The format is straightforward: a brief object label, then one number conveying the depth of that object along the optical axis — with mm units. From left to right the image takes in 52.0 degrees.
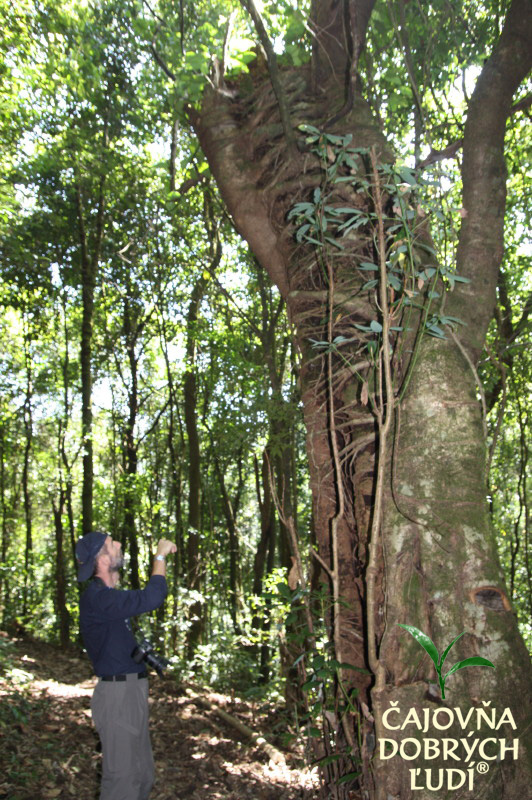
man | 2936
